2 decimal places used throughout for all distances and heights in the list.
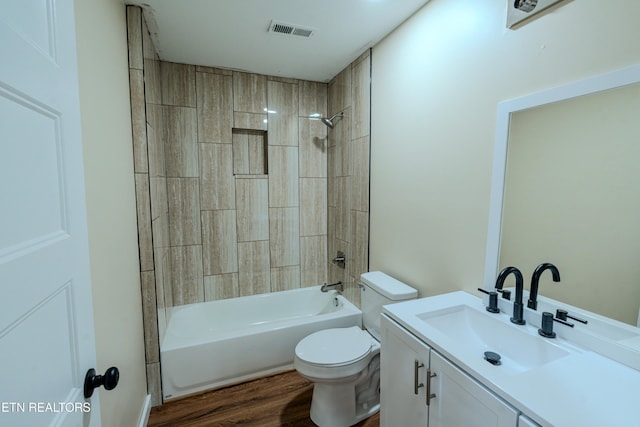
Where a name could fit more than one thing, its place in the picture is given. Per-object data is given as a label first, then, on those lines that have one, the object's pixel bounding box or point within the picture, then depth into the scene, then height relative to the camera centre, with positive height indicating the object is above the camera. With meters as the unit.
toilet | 1.76 -1.10
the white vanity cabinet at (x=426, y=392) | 0.93 -0.79
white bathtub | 2.12 -1.27
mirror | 0.98 -0.01
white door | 0.45 -0.08
